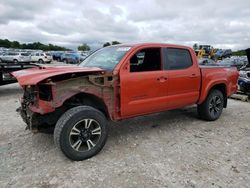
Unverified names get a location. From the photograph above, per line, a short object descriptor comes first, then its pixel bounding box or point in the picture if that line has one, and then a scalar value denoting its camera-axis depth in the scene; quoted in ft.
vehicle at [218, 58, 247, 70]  40.32
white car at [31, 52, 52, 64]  81.58
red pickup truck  9.11
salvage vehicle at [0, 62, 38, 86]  22.61
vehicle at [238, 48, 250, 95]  22.59
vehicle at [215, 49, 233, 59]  99.98
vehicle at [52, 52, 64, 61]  98.46
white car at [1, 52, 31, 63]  78.39
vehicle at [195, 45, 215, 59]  88.33
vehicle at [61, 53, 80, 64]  84.52
